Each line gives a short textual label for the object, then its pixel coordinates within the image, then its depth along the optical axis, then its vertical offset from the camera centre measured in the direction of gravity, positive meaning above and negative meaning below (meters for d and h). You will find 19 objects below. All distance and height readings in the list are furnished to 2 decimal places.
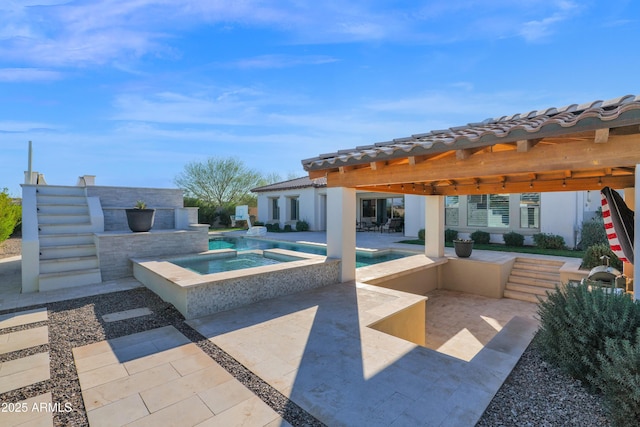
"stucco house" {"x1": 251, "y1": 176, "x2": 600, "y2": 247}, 13.23 -0.43
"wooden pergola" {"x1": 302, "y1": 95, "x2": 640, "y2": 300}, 3.68 +0.78
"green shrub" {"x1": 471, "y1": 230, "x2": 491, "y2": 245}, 15.03 -1.74
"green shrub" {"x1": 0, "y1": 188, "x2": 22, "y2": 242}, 11.27 -0.32
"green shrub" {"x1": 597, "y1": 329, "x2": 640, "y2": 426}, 2.24 -1.43
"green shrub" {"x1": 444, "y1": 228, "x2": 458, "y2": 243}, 15.87 -1.70
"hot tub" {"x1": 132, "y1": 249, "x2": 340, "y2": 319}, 5.25 -1.58
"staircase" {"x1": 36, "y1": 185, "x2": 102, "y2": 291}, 7.41 -0.95
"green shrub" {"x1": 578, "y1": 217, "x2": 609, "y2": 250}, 11.42 -1.23
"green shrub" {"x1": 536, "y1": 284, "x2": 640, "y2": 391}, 2.91 -1.29
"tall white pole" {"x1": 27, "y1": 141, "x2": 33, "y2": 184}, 12.71 +1.72
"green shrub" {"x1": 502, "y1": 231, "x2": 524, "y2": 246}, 14.04 -1.73
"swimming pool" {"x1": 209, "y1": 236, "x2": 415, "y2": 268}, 11.75 -2.09
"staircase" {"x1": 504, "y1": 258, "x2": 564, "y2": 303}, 8.96 -2.42
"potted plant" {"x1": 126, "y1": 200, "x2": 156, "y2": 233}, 9.30 -0.38
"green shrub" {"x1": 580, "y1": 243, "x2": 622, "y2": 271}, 7.76 -1.50
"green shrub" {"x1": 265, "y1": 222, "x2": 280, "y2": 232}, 23.52 -1.81
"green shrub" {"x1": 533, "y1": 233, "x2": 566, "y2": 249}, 12.92 -1.71
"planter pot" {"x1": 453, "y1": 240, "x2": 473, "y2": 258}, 10.17 -1.54
